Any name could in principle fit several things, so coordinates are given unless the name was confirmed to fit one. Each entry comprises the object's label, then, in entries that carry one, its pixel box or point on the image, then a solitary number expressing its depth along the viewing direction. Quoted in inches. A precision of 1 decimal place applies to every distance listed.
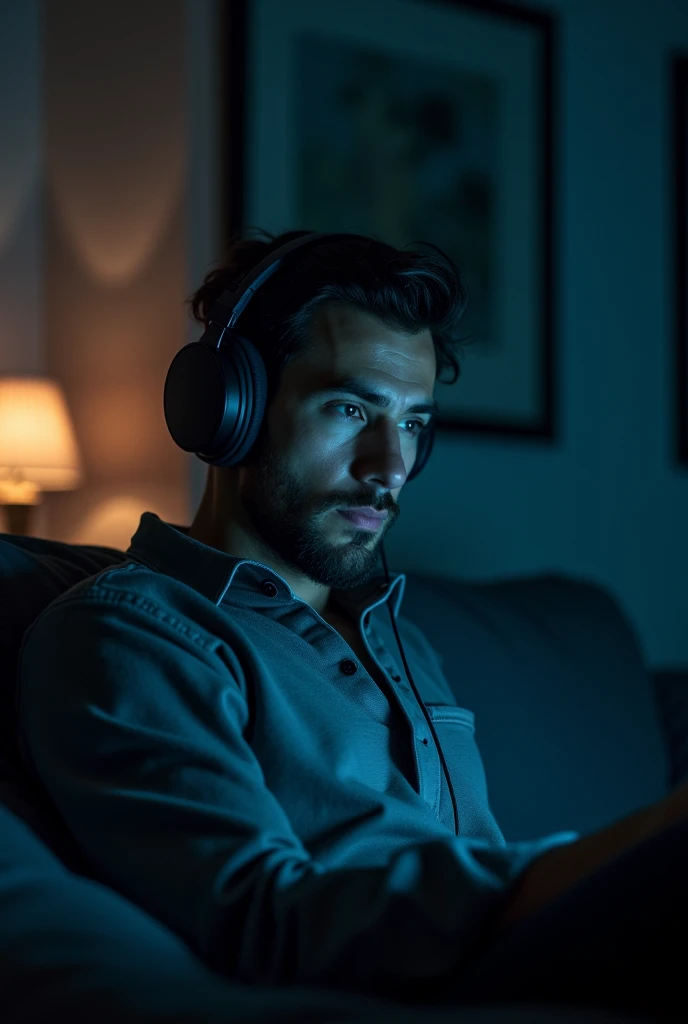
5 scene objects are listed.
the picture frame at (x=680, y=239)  104.6
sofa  24.2
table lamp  83.8
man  28.3
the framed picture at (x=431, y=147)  86.1
